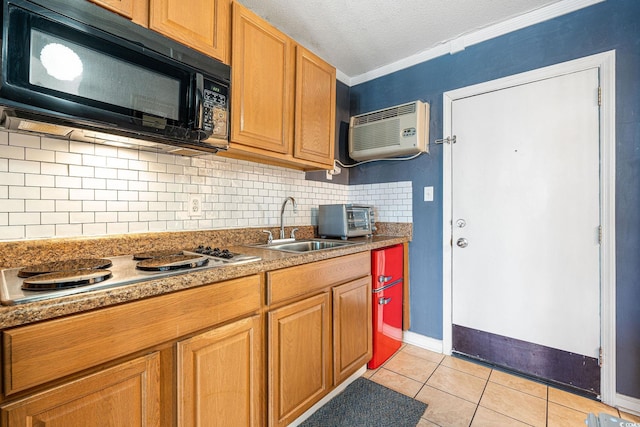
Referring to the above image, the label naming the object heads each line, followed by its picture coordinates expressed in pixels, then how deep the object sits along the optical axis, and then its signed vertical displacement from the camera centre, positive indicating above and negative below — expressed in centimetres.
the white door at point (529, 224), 175 -6
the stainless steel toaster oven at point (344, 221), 222 -5
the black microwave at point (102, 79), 83 +47
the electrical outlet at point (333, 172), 262 +40
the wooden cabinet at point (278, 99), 150 +71
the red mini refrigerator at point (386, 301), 203 -65
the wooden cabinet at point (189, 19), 110 +83
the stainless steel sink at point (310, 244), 200 -22
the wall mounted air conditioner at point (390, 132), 229 +71
